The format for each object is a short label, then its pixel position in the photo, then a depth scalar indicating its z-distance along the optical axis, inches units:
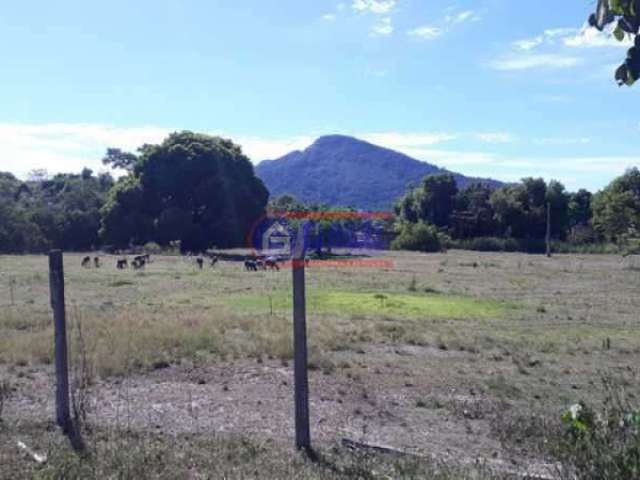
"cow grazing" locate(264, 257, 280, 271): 1402.6
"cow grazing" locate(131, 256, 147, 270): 1305.1
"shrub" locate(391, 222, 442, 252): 2422.5
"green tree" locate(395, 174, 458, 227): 2965.1
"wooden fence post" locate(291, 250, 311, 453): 206.5
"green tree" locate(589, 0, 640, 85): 71.6
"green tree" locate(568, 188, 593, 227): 2915.8
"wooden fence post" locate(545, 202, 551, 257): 2284.2
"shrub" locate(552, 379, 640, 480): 107.7
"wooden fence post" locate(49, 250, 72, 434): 231.9
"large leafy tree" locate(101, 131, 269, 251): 2049.7
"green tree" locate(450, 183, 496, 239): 2854.3
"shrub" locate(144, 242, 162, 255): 1923.0
